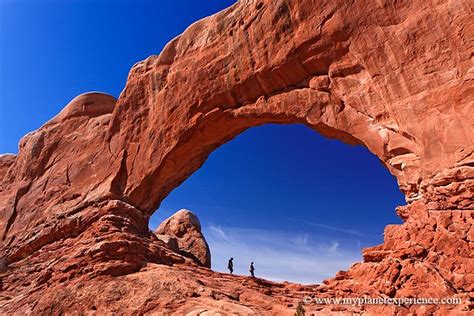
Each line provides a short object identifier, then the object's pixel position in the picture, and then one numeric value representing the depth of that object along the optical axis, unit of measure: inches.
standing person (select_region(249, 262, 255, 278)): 1247.5
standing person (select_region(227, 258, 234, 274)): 1321.0
